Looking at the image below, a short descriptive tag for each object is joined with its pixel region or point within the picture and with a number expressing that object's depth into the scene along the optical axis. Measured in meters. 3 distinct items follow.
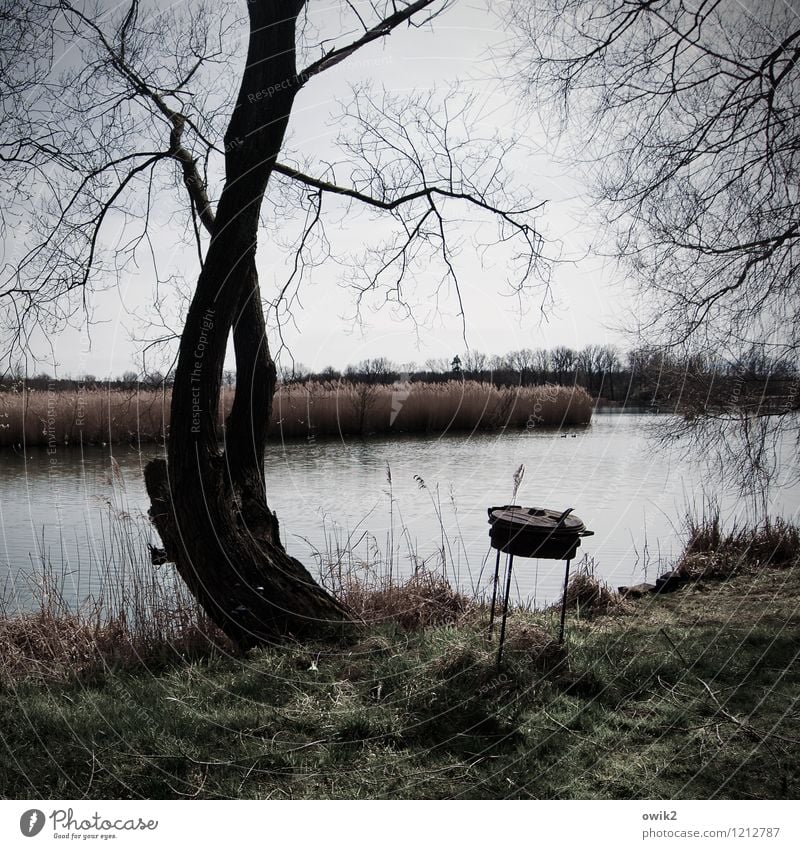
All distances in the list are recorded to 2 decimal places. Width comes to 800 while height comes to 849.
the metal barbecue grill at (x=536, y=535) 3.48
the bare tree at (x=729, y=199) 4.95
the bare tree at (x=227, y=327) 4.18
